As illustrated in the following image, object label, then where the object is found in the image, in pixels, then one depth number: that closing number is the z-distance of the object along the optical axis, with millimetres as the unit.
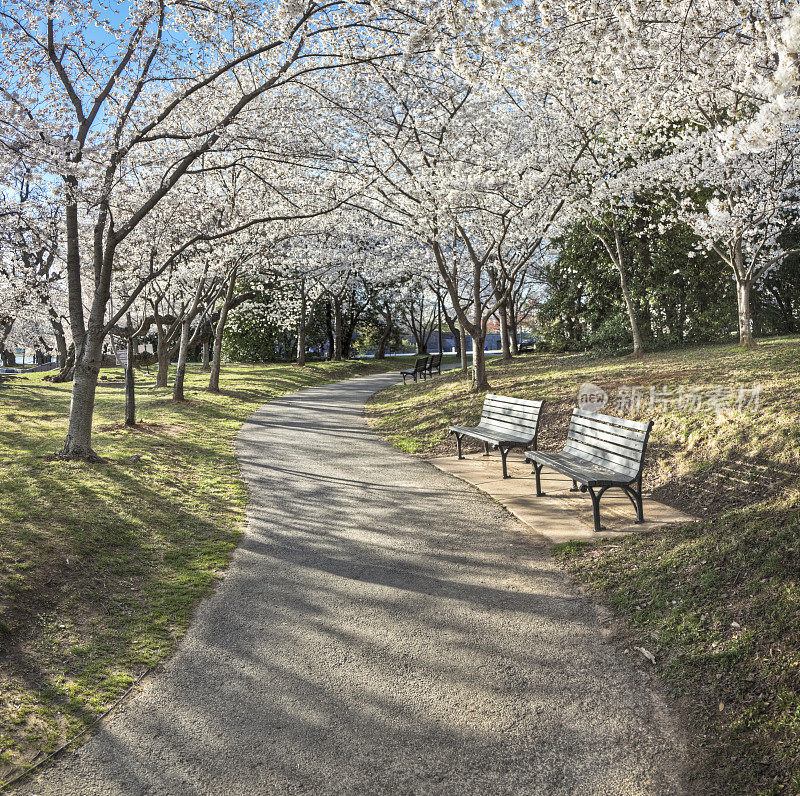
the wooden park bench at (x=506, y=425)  7789
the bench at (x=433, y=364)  23112
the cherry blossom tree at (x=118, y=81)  7234
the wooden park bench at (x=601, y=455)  5410
